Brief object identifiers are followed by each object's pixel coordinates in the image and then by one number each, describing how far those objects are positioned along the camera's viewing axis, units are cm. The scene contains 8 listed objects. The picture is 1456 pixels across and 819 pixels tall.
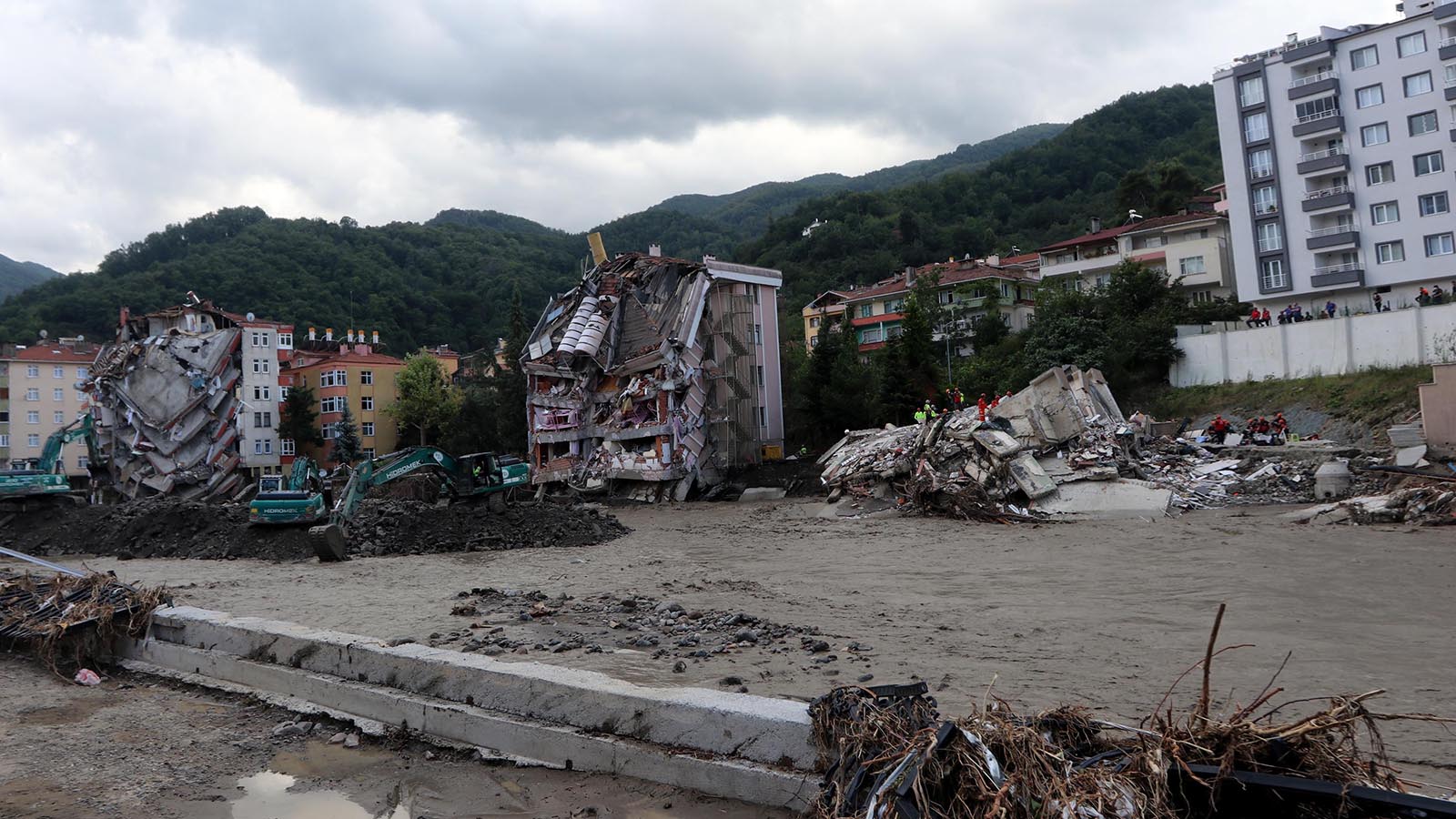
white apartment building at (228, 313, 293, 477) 6269
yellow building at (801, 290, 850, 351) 7581
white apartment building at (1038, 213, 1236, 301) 5728
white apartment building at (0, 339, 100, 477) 7200
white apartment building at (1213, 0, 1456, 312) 4541
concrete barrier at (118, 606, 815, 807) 497
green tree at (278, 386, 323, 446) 6556
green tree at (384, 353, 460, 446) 6962
